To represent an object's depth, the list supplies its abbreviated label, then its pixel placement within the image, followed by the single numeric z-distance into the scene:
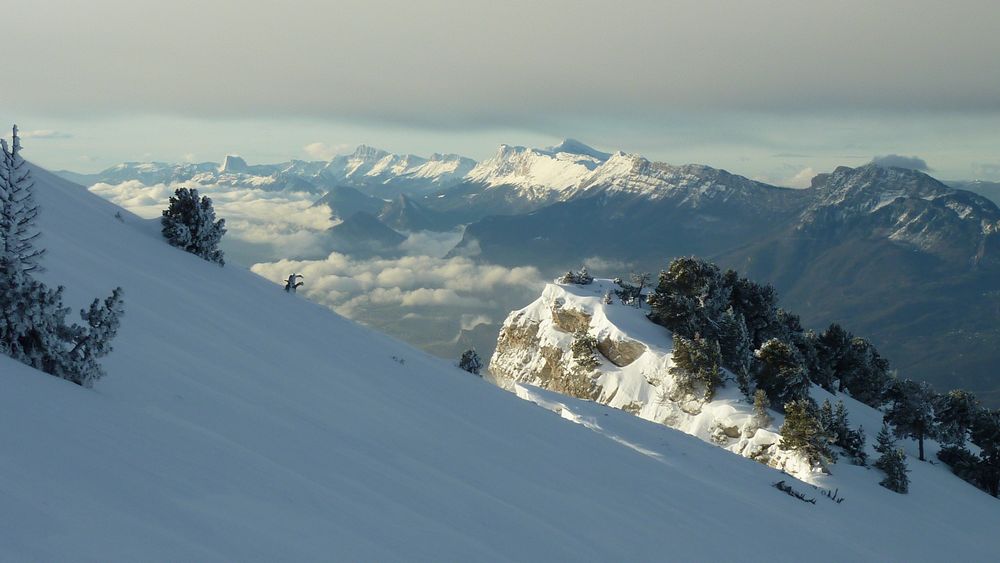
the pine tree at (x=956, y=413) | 47.41
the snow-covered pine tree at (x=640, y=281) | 64.38
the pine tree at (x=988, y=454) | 39.06
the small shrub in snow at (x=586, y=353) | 55.56
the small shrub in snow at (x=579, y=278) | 70.25
